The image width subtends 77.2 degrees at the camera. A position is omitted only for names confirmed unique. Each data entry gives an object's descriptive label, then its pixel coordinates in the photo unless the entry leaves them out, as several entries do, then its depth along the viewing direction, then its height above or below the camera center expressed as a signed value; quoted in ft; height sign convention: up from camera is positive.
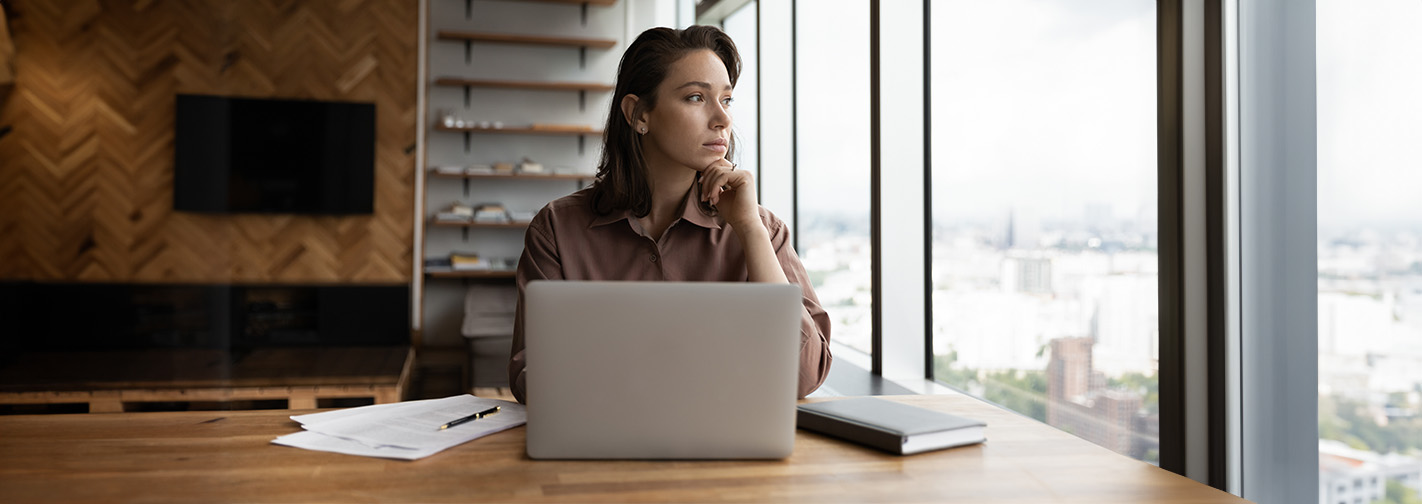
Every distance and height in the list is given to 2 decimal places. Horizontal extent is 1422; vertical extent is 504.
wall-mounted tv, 14.87 +1.92
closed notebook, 3.49 -0.66
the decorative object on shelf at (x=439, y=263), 17.04 +0.05
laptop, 3.10 -0.34
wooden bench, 12.30 -1.64
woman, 5.25 +0.41
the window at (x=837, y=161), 10.63 +1.31
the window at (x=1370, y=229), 4.40 +0.16
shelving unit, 17.44 +3.20
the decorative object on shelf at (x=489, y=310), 16.52 -0.85
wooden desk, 2.91 -0.74
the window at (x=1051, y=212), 6.21 +0.42
